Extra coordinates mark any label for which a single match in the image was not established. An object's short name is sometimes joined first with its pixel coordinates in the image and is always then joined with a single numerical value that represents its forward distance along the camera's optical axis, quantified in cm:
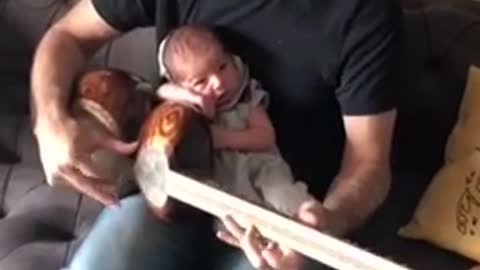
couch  173
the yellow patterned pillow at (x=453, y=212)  170
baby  158
